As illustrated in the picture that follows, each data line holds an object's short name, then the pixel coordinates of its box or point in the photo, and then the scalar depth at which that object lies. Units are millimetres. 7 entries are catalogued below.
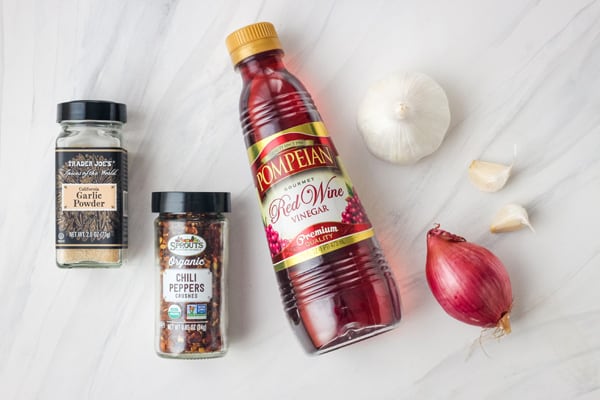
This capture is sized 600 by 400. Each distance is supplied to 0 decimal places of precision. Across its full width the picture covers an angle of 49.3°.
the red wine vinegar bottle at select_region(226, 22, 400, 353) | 974
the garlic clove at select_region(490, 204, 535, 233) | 1059
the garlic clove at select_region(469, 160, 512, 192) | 1067
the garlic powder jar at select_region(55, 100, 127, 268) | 1041
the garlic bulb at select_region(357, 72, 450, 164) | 1031
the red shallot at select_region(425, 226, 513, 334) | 995
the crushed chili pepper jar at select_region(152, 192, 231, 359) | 1007
